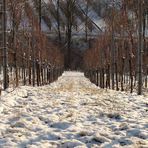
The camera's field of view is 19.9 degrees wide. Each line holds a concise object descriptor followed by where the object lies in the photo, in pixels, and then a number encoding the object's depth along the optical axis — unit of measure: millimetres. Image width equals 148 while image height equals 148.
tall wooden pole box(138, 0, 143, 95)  17922
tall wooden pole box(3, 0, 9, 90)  17641
